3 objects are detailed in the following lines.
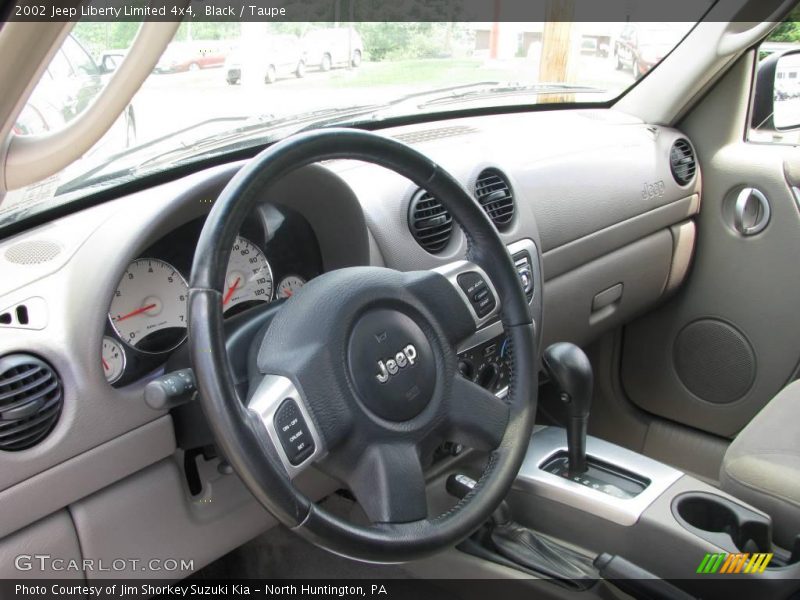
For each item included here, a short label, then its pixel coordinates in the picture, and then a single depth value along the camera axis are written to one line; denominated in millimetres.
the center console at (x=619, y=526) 1512
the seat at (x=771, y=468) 1604
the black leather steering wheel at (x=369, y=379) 1028
